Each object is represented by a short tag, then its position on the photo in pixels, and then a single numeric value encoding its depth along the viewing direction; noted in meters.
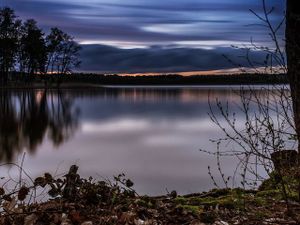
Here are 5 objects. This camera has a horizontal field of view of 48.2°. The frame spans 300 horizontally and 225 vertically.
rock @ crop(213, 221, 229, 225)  4.20
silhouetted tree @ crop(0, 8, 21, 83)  64.27
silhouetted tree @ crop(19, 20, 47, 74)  68.33
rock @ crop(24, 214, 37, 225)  4.08
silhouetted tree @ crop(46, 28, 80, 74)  72.65
